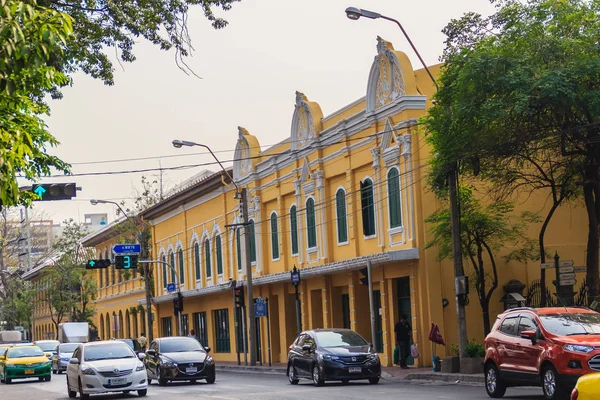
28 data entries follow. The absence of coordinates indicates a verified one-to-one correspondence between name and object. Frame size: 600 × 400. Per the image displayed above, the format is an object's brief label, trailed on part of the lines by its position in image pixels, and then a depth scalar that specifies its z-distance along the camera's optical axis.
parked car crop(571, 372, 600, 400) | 9.98
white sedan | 25.92
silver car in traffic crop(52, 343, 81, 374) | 50.67
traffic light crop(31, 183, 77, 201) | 24.37
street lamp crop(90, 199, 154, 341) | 53.62
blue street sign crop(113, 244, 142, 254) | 50.15
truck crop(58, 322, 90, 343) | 65.94
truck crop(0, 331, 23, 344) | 77.50
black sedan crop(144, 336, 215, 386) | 31.05
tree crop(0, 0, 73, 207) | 9.25
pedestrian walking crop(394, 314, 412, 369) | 33.41
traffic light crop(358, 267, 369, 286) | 32.84
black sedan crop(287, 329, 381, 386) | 27.03
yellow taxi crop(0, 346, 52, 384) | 39.84
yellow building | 33.62
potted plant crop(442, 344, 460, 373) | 28.17
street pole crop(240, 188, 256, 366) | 42.16
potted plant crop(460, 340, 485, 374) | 26.97
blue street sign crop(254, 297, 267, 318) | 40.81
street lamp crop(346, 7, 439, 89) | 25.56
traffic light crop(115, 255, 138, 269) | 49.22
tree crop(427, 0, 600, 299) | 22.97
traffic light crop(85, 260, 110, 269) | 47.88
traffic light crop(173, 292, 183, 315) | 51.84
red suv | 17.92
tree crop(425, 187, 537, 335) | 31.50
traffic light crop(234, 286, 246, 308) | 43.12
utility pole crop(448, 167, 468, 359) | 27.19
